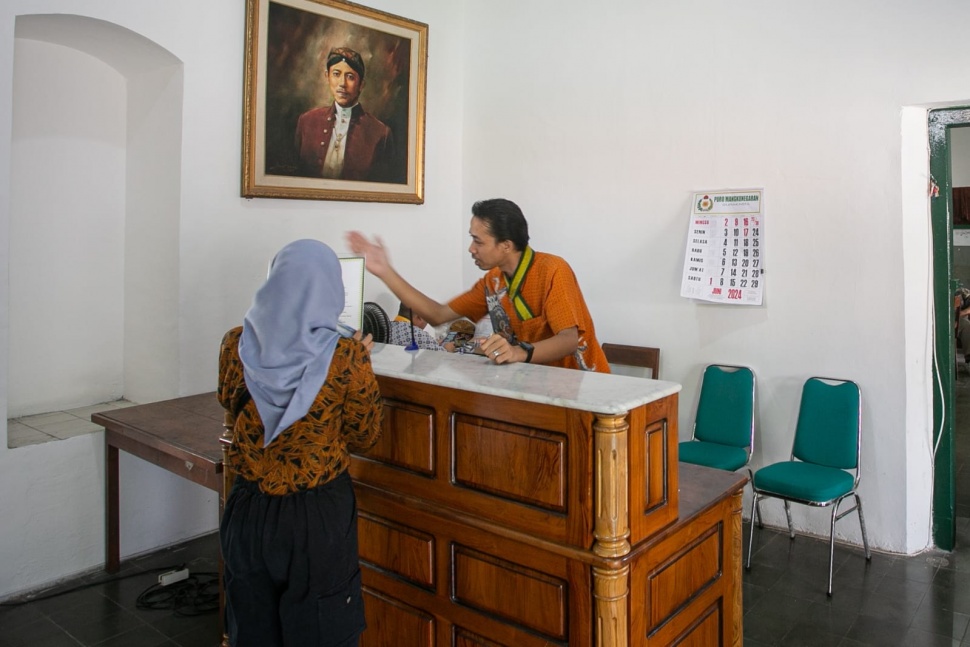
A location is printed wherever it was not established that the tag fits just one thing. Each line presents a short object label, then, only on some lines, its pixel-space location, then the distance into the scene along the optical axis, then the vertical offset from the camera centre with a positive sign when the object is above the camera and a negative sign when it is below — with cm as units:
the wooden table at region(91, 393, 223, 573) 315 -50
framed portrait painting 413 +130
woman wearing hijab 190 -33
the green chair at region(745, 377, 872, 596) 355 -63
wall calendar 412 +44
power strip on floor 360 -119
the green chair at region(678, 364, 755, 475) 401 -48
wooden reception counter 194 -53
